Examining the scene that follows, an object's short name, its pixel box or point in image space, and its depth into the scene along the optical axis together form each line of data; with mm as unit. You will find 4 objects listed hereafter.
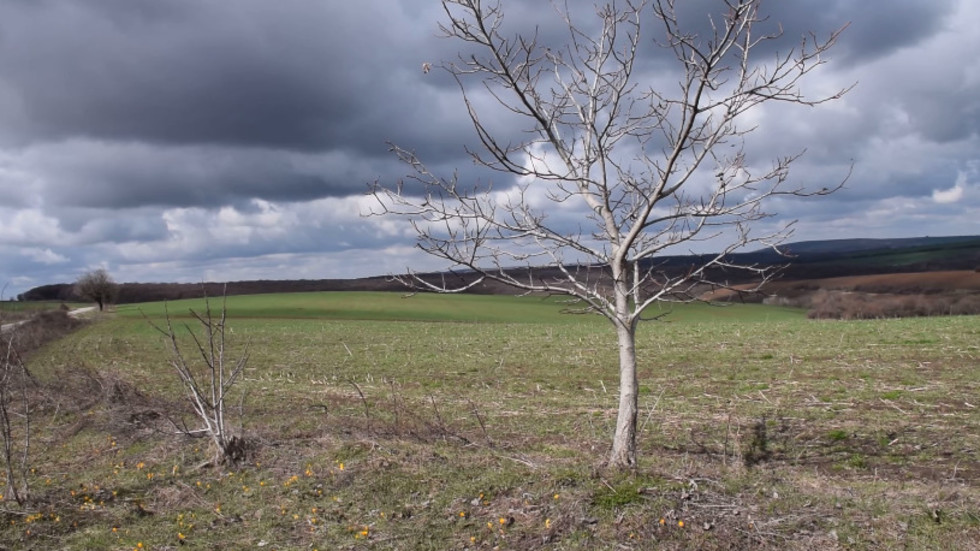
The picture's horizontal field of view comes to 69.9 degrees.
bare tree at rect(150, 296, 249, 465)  8664
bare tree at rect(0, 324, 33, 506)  7697
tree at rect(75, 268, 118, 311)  73812
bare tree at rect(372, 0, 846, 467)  6262
